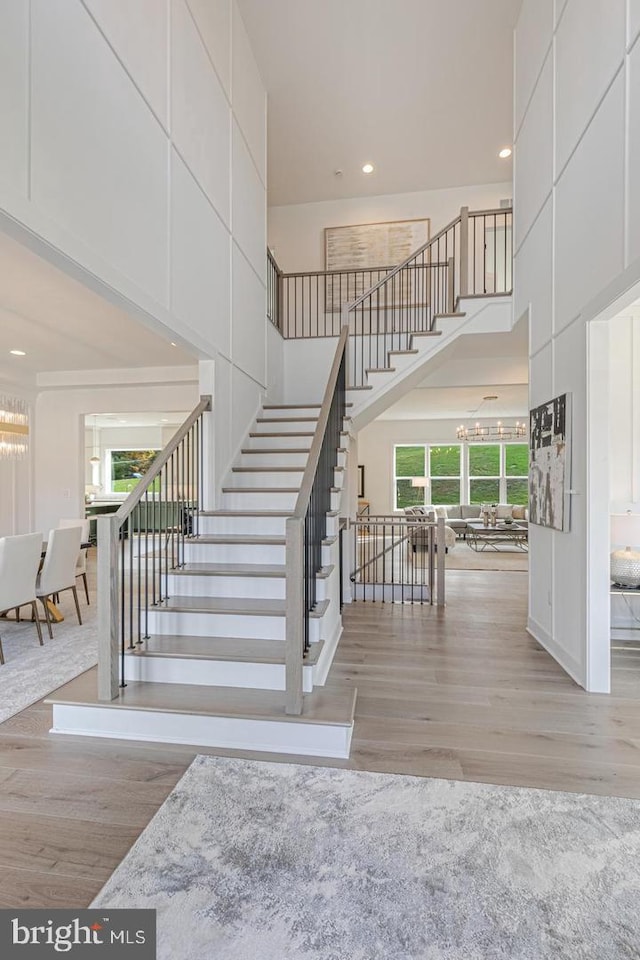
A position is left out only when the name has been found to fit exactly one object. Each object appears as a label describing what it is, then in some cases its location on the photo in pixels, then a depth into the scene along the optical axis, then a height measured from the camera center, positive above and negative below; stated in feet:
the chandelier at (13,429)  21.09 +2.15
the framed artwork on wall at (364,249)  24.35 +11.99
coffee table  31.27 -4.06
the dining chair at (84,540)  17.52 -2.53
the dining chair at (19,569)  11.60 -2.37
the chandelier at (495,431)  32.92 +3.47
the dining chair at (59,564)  13.58 -2.61
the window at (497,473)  41.73 +0.46
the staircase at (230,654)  7.73 -3.36
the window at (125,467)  48.01 +1.00
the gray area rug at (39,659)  9.81 -4.57
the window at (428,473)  42.86 +0.46
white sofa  35.55 -2.79
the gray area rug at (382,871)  4.52 -4.43
